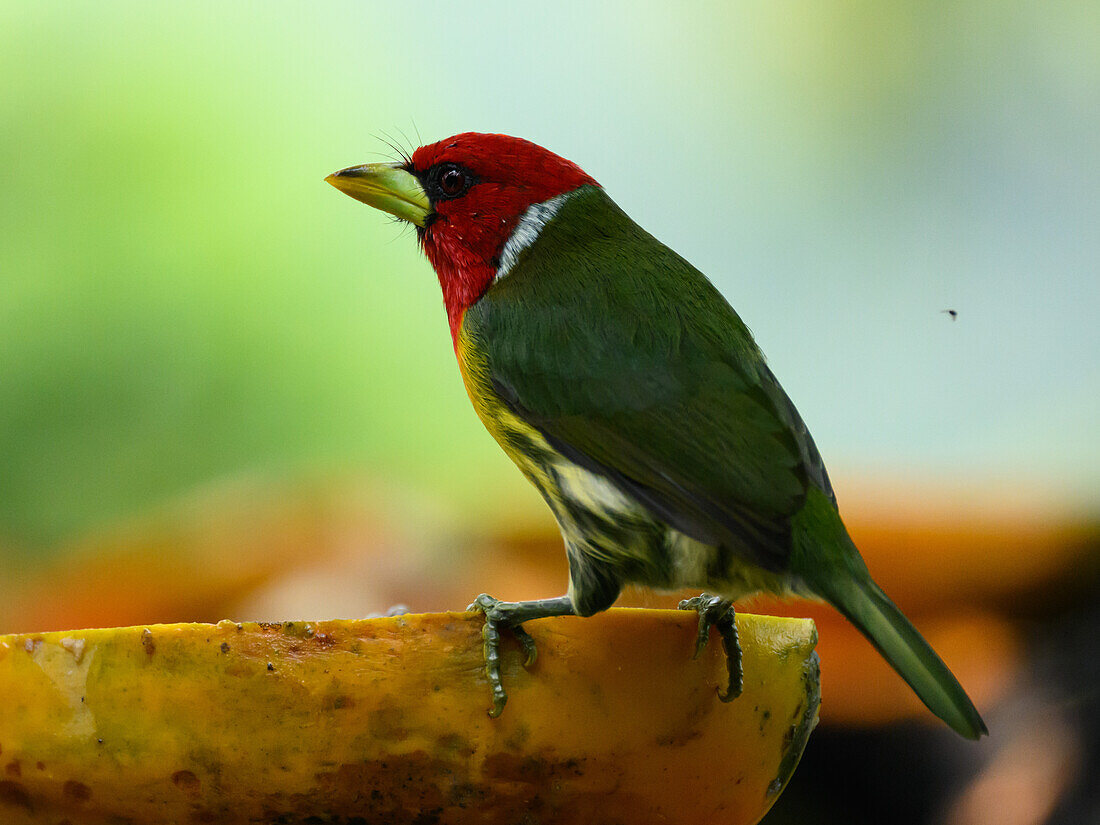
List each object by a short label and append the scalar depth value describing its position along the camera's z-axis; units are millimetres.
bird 3419
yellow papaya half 3392
